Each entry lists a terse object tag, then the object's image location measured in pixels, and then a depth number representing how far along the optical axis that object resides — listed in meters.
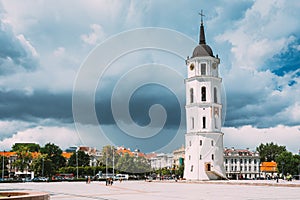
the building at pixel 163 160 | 145.70
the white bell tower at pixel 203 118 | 64.19
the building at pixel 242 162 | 130.75
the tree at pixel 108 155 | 108.75
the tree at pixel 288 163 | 108.94
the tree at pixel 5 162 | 106.62
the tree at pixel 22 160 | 91.62
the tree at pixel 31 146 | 144.70
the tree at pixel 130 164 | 98.88
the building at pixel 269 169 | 130.00
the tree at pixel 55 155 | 104.69
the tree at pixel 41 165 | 89.96
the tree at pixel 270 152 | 148.75
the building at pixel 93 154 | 154.00
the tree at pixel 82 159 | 113.38
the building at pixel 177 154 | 140.24
